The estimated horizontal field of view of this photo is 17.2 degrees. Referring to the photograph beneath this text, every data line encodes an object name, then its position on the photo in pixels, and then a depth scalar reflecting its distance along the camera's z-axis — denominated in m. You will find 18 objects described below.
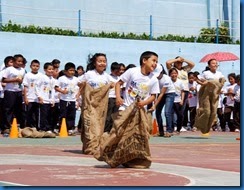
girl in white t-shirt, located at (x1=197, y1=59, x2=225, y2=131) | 19.36
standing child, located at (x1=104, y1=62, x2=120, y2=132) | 14.65
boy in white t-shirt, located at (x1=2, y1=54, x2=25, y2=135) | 18.83
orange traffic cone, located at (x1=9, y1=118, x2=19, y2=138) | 17.86
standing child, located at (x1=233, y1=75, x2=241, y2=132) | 23.41
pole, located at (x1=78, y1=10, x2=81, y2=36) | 26.69
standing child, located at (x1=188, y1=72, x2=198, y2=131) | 23.53
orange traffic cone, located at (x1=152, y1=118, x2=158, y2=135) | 19.59
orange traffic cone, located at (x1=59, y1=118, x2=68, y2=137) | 18.81
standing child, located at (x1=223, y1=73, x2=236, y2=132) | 23.72
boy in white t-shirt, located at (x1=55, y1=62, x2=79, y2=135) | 19.58
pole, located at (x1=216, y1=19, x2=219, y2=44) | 29.90
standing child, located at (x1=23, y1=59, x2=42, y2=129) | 18.91
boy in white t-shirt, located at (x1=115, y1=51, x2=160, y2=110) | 11.89
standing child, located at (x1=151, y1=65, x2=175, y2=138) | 18.98
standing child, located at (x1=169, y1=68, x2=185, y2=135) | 21.11
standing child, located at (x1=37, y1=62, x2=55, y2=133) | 18.92
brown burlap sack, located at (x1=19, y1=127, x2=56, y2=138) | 17.73
